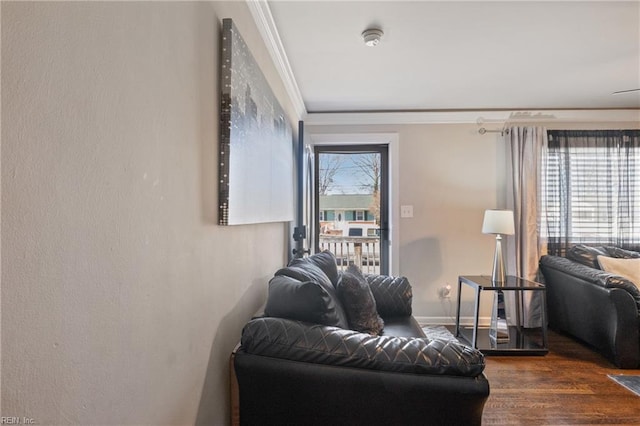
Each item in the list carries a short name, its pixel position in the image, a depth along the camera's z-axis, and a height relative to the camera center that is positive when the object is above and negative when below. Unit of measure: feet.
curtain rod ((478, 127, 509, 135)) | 12.07 +3.13
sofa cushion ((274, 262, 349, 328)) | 5.44 -1.10
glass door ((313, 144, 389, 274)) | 12.98 +0.68
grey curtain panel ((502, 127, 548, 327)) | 11.57 +0.36
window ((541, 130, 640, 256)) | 11.71 +1.04
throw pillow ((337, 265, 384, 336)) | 6.25 -1.71
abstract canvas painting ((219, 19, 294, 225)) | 4.09 +1.13
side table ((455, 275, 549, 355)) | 9.43 -3.65
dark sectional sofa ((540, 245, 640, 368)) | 8.40 -2.46
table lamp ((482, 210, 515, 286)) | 10.03 -0.42
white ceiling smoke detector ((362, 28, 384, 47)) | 6.69 +3.71
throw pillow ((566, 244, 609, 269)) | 10.58 -1.23
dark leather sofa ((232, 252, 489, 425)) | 3.79 -1.91
